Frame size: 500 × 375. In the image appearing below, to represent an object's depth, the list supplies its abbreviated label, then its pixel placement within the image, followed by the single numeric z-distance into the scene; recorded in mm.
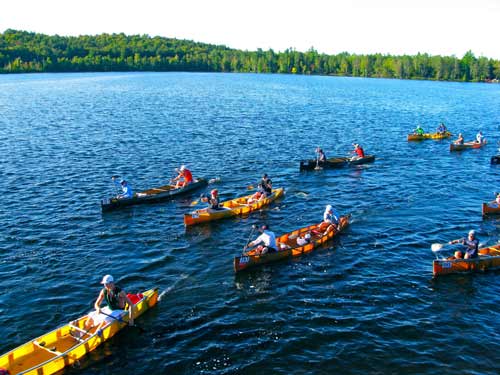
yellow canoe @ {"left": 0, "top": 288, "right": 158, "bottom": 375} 18172
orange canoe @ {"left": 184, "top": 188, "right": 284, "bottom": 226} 33819
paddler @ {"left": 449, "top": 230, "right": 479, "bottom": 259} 27062
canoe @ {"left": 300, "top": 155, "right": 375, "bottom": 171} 48906
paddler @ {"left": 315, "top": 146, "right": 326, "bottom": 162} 50219
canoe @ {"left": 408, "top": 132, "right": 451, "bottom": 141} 66625
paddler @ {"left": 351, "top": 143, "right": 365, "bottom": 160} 52525
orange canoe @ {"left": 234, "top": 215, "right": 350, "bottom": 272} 27125
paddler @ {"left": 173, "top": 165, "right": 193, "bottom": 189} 40844
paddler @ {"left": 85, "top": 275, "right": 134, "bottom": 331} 20734
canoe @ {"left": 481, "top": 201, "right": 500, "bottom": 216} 36312
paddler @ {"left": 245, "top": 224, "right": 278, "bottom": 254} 28062
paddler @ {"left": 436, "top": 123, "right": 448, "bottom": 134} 69125
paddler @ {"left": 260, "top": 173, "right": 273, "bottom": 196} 38438
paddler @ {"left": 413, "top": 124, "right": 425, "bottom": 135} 66812
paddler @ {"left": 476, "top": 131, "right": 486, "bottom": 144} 63562
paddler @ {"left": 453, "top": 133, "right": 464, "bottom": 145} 61031
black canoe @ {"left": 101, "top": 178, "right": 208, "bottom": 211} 36344
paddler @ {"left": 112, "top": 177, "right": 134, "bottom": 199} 37062
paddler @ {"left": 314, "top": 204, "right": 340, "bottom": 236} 31766
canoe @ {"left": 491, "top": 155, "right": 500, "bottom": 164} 53562
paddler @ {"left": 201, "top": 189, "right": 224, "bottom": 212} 34562
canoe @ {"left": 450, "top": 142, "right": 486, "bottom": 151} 60219
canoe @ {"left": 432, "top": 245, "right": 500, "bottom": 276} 26625
